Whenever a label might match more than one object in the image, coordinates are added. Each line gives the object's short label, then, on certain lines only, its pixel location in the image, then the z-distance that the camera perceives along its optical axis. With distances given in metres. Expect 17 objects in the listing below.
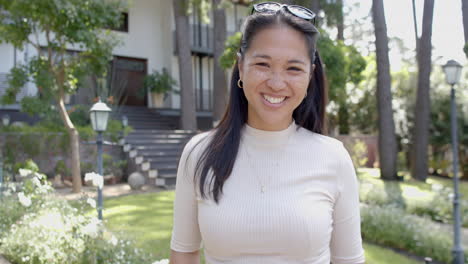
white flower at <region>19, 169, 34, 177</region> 5.07
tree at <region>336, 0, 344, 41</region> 5.70
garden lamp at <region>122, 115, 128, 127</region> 13.30
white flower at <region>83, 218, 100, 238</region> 3.63
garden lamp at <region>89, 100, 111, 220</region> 6.02
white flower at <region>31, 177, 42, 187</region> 4.70
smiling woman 1.38
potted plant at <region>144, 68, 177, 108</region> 16.28
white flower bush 3.84
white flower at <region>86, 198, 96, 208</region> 3.95
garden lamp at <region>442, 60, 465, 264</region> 5.61
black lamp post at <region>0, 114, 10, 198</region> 12.48
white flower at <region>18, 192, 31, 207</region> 4.35
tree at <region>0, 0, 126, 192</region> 8.01
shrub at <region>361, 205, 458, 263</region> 5.69
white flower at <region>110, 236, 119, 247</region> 3.59
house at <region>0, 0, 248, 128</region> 17.03
